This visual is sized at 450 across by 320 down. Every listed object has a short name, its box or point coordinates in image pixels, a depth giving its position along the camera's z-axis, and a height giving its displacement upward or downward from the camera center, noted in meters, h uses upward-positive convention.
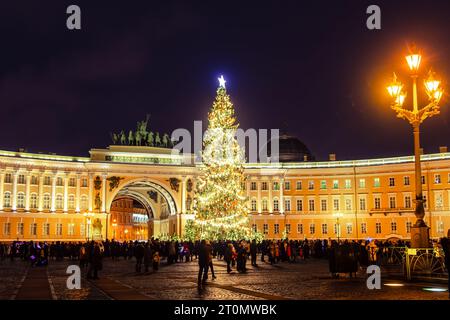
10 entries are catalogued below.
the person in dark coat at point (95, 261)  23.91 -0.76
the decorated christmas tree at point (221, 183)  42.38 +4.16
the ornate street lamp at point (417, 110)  20.42 +4.55
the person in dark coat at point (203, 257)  19.77 -0.52
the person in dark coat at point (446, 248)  16.42 -0.21
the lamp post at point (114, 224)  110.29 +3.22
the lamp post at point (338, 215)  78.09 +3.38
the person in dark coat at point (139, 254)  28.09 -0.57
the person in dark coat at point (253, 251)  33.95 -0.56
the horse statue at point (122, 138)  78.69 +13.61
